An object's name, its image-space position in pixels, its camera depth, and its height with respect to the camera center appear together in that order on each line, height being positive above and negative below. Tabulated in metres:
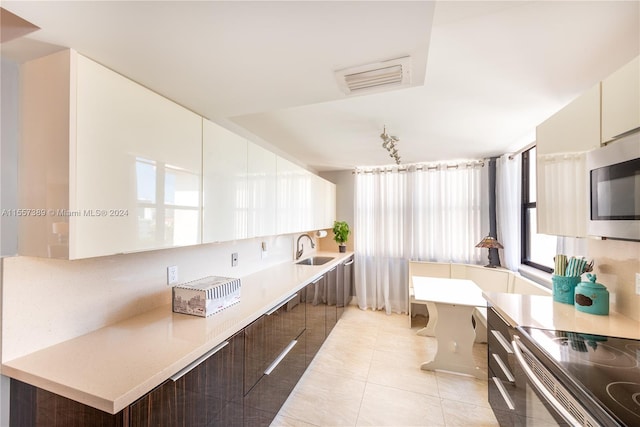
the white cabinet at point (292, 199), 2.44 +0.18
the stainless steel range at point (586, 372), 0.78 -0.59
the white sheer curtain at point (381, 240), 3.90 -0.39
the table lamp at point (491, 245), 3.22 -0.38
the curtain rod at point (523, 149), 2.84 +0.80
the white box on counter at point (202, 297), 1.44 -0.49
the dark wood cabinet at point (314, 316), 2.29 -1.01
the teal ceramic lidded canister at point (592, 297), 1.46 -0.48
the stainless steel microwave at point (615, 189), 1.08 +0.13
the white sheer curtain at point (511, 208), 3.17 +0.10
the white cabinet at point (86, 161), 0.92 +0.22
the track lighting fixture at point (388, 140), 2.44 +0.79
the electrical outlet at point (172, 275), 1.61 -0.39
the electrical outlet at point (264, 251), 2.70 -0.39
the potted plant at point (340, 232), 3.99 -0.26
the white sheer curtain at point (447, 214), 3.59 +0.02
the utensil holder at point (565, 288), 1.67 -0.49
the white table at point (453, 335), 2.38 -1.17
